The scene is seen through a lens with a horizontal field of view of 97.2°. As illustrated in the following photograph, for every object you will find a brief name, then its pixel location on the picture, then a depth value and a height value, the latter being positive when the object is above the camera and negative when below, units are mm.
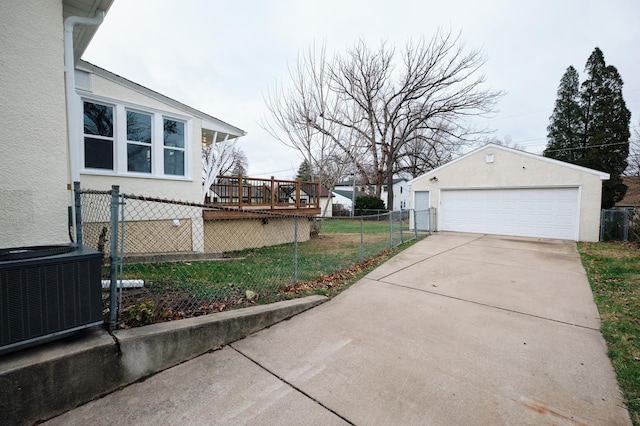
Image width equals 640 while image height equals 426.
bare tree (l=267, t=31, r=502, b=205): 12062 +6949
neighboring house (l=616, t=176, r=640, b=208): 22781 +1498
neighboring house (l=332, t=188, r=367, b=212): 38562 +532
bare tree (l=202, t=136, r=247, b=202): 8321 +1172
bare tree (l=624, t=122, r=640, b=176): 19703 +3876
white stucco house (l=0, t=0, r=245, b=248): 2619 +796
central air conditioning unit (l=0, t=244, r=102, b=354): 1786 -683
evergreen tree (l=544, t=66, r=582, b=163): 25453 +7700
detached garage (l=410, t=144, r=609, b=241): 10344 +349
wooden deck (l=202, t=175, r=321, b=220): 8351 +23
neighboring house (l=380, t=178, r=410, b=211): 39344 +1425
